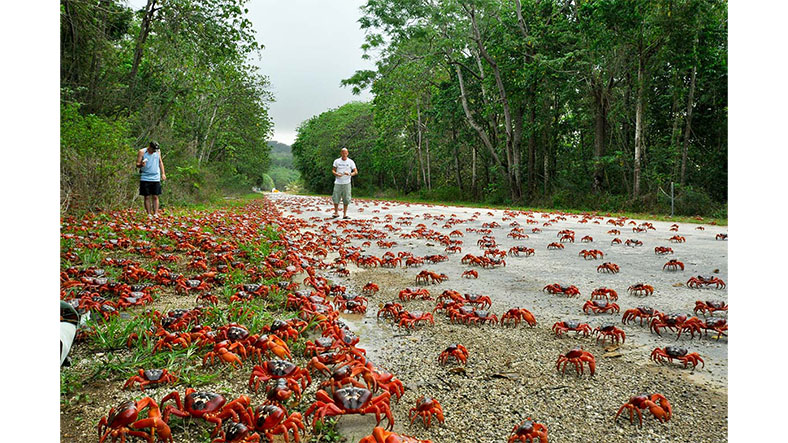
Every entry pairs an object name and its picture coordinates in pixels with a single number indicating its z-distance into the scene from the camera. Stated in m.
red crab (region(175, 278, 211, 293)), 4.02
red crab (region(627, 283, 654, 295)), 3.94
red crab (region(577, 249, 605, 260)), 5.94
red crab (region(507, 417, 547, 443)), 1.68
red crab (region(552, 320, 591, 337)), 2.89
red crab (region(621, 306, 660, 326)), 3.14
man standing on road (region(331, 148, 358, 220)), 12.79
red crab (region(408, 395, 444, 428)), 1.84
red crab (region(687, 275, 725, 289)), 4.20
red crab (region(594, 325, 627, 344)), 2.77
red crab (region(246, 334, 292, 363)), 2.49
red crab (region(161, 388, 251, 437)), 1.78
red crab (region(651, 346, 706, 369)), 2.39
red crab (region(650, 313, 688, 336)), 2.87
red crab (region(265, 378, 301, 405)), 1.93
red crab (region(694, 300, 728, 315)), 3.24
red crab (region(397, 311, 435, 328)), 3.12
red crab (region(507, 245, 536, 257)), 6.37
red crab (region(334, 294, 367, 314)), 3.55
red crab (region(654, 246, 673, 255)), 6.17
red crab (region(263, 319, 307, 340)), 2.75
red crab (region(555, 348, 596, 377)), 2.30
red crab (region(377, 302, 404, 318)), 3.34
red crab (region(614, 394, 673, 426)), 1.85
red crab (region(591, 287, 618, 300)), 3.77
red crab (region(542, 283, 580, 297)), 3.96
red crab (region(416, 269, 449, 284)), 4.69
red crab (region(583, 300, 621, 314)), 3.42
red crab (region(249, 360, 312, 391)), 2.14
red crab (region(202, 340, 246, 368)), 2.41
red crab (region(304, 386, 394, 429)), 1.80
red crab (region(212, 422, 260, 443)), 1.64
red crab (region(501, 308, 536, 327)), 3.11
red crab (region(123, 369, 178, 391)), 2.17
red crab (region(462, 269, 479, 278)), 4.92
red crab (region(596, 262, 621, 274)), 4.99
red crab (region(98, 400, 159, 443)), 1.67
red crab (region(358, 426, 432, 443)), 1.52
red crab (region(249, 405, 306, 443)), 1.70
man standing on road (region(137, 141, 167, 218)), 11.07
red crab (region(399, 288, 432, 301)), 3.95
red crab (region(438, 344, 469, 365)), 2.46
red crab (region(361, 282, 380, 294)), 4.26
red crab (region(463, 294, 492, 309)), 3.54
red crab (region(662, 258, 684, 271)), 5.02
